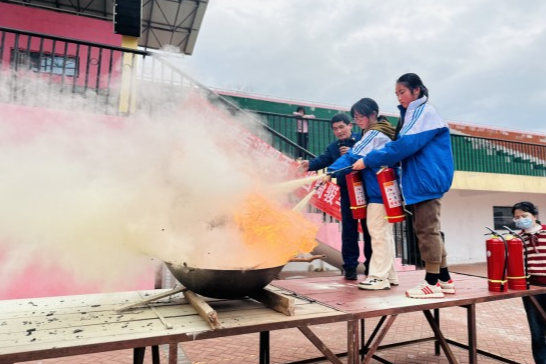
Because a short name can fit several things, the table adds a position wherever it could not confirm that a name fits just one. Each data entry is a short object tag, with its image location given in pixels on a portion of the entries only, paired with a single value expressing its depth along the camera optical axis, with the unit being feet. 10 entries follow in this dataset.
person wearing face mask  12.76
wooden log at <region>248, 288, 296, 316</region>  8.76
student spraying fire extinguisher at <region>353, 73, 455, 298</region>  11.25
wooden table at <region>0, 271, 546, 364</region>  6.98
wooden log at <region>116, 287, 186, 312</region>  9.01
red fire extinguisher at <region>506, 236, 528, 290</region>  12.09
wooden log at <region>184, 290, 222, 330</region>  7.76
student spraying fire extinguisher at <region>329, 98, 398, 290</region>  12.69
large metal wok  8.73
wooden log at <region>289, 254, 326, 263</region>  10.39
